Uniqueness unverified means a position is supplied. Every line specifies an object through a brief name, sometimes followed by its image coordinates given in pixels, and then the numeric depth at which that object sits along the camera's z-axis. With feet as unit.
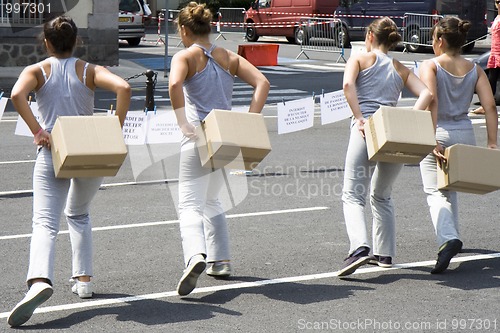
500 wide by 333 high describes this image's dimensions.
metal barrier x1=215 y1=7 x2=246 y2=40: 134.00
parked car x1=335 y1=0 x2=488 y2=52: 98.99
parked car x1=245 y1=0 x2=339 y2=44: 110.32
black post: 39.04
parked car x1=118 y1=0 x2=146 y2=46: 106.42
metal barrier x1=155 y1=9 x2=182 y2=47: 114.81
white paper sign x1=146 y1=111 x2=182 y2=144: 34.60
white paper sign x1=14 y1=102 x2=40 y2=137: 32.96
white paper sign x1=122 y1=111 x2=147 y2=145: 34.68
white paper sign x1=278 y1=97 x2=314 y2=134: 37.96
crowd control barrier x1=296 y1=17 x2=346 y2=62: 100.38
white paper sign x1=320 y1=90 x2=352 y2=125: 38.86
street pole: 74.84
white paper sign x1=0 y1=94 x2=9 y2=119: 32.38
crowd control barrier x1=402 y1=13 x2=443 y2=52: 98.07
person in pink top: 51.80
